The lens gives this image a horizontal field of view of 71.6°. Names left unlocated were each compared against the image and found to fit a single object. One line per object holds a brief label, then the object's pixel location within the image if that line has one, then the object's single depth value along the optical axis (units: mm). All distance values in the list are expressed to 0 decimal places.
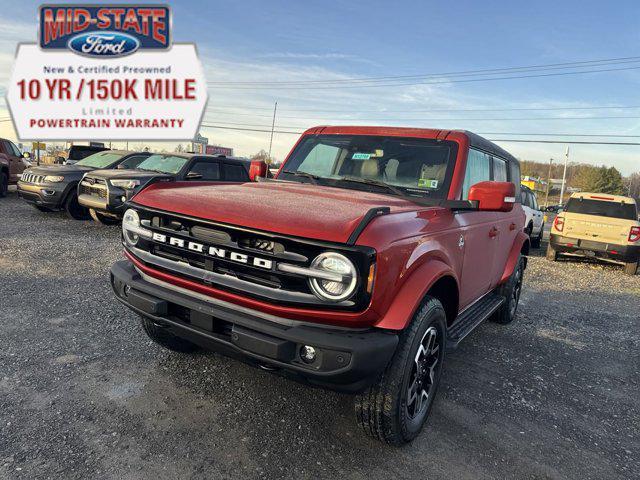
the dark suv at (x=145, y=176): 8461
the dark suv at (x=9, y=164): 13750
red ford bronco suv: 2135
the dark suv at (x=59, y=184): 9594
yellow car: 9609
